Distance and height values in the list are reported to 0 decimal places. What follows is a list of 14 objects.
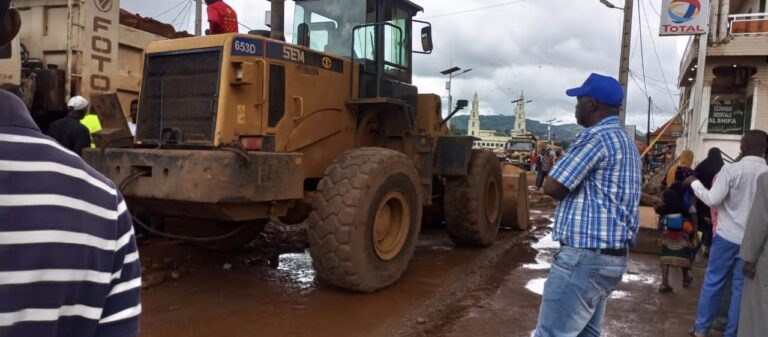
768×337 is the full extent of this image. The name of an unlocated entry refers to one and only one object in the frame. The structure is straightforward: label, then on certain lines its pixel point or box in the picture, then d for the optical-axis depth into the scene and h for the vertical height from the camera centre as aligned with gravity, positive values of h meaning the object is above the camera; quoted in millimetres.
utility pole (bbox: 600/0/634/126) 15500 +3035
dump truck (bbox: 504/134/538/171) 28216 +31
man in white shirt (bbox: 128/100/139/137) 7258 +254
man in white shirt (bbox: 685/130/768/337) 4230 -456
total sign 13273 +3257
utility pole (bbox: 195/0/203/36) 15516 +3169
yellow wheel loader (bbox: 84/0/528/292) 4535 -15
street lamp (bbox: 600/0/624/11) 16297 +4224
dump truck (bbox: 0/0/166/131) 6969 +908
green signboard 17672 +1275
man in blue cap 2771 -314
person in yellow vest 5859 -36
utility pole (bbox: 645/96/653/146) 33578 +2461
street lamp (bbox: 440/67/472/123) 8245 +1092
